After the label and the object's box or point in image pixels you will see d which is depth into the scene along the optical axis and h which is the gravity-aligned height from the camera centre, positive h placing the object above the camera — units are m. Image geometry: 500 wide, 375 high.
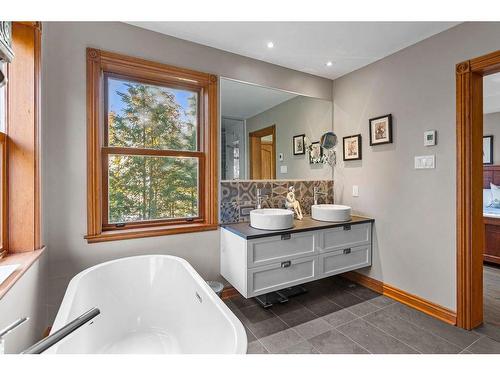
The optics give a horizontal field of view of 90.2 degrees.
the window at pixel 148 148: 1.92 +0.34
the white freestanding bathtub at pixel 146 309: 1.32 -0.79
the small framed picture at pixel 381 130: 2.42 +0.55
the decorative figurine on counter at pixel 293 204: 2.61 -0.19
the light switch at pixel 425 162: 2.10 +0.20
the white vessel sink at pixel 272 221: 2.11 -0.30
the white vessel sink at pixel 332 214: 2.45 -0.28
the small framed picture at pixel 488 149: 4.08 +0.58
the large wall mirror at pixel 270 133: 2.48 +0.58
